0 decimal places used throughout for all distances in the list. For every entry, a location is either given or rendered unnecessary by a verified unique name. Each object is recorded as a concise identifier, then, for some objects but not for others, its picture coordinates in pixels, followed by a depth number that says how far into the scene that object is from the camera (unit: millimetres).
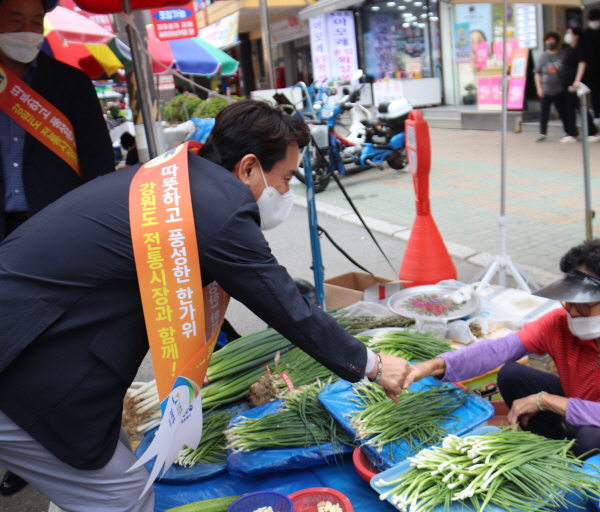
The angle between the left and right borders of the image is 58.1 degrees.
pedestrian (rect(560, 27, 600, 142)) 8773
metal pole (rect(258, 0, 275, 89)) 4188
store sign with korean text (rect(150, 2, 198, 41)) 7848
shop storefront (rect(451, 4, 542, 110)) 11188
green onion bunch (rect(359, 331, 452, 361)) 2568
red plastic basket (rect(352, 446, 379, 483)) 2031
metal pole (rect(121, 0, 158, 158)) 3109
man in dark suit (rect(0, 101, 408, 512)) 1418
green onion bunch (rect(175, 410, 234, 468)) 2354
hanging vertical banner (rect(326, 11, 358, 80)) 15961
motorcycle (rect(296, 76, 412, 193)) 8828
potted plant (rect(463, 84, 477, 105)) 14094
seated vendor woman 1940
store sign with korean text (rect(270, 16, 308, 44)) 19234
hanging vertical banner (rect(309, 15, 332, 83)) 16125
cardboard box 3758
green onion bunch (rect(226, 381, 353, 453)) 2225
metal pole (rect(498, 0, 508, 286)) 3783
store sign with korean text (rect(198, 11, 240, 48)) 18875
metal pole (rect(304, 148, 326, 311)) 3320
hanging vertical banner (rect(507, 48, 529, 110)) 11164
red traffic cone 3875
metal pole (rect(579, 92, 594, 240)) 3553
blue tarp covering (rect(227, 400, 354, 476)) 2172
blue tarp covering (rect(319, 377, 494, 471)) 1988
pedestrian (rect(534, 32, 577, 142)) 9359
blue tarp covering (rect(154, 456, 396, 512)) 2191
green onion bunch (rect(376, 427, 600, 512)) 1636
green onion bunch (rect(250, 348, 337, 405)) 2586
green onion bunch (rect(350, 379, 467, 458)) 2014
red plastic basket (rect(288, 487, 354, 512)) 1924
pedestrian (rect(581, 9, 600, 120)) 8555
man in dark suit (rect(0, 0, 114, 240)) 2461
